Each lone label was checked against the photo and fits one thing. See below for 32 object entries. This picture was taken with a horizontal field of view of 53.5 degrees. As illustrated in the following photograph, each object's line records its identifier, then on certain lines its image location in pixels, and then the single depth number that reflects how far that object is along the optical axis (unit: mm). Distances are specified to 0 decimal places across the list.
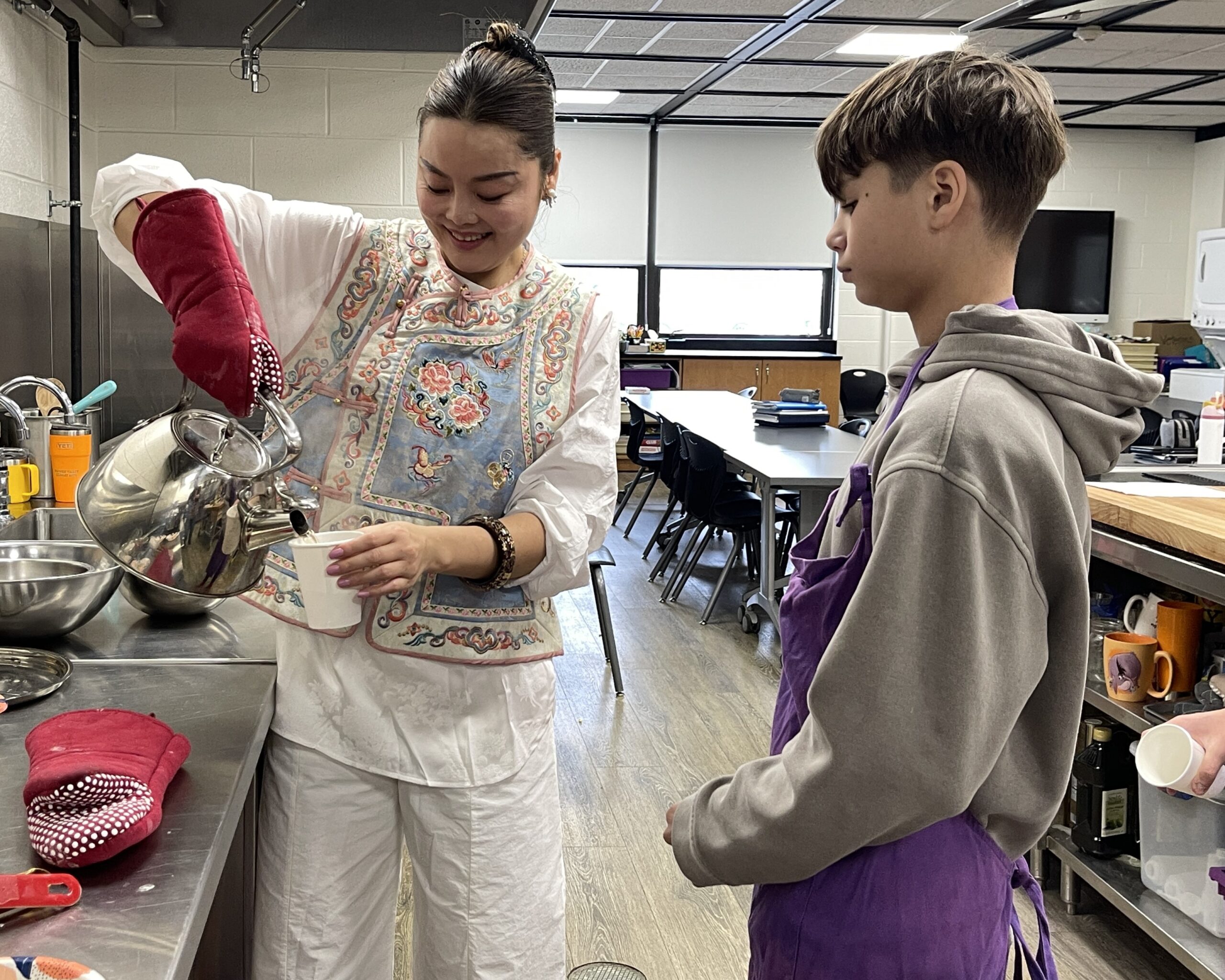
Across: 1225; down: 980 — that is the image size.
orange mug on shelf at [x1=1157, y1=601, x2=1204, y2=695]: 2580
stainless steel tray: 1448
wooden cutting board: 2285
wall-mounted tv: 10086
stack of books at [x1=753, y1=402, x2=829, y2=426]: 6262
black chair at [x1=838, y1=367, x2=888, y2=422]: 9766
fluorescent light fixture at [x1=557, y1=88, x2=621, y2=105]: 8992
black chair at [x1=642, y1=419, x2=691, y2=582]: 6020
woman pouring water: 1421
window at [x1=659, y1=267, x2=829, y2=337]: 10453
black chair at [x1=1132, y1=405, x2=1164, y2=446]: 7434
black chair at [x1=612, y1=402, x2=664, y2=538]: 7188
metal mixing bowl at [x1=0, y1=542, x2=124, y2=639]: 1613
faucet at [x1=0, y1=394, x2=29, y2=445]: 2426
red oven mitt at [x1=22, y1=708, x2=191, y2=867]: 1007
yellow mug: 2588
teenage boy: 920
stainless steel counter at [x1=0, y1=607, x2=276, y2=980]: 913
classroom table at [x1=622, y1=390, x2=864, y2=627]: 4605
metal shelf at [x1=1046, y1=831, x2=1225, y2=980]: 2270
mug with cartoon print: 2646
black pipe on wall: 3025
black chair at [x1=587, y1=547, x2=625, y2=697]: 4391
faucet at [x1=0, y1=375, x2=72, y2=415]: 2512
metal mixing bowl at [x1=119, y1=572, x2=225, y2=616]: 1804
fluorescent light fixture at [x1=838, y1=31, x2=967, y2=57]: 7074
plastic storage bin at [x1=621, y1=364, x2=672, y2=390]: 9219
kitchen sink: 2414
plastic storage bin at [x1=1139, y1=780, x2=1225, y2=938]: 2346
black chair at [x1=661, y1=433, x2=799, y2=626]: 5582
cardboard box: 9578
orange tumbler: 2703
